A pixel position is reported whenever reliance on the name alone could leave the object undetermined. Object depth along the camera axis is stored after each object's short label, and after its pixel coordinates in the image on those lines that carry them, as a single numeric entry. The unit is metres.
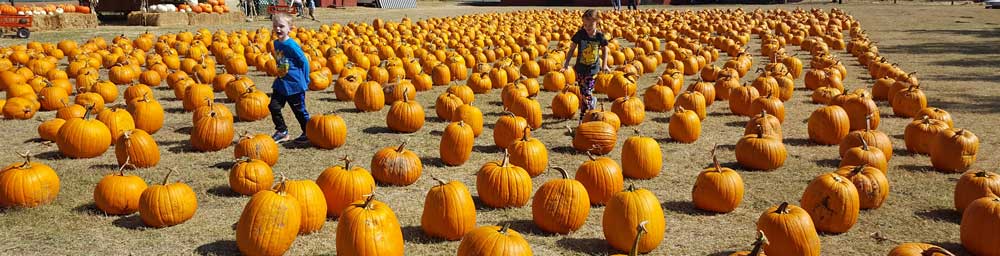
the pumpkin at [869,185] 6.17
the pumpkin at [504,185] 6.16
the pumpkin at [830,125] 8.84
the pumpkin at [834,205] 5.66
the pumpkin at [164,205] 5.65
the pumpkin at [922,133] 8.15
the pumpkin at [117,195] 5.95
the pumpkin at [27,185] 6.05
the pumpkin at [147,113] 9.07
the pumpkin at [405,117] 9.44
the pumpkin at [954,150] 7.46
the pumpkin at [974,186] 5.95
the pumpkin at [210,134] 8.21
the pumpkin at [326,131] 8.43
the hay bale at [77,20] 23.92
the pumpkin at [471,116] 8.99
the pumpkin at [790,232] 4.98
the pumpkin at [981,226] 5.11
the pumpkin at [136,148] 7.35
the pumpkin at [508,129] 8.38
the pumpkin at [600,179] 6.34
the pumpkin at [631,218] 5.20
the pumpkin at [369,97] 10.90
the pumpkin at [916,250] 4.15
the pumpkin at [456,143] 7.77
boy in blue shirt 8.60
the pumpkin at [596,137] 8.24
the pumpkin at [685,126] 8.91
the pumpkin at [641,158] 7.21
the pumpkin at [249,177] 6.47
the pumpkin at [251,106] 9.95
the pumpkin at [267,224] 5.04
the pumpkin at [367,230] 4.76
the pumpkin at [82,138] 7.77
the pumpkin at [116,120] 8.48
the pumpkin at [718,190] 6.10
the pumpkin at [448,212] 5.45
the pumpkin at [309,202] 5.51
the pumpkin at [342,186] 6.00
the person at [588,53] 10.13
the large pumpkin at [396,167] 6.91
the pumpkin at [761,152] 7.53
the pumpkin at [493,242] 4.42
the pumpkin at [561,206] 5.59
